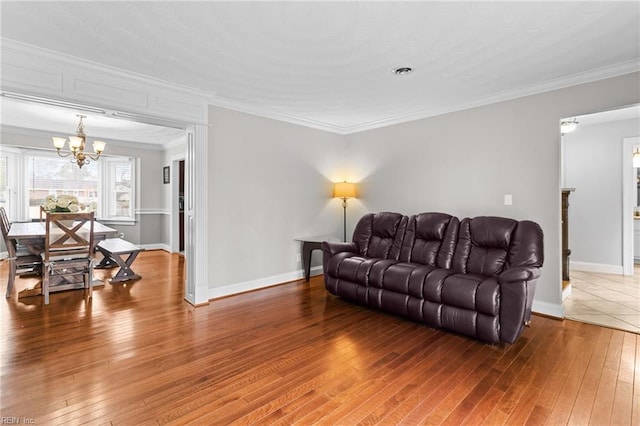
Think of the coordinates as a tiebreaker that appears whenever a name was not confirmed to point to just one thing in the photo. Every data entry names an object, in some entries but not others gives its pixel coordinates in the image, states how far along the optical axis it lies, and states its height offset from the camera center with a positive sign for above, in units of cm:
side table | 466 -51
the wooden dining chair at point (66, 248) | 381 -46
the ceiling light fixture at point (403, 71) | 300 +132
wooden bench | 469 -66
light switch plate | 365 +13
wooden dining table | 394 -34
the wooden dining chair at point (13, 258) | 394 -59
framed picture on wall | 741 +85
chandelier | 474 +100
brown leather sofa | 265 -59
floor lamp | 514 +33
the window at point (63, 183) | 608 +59
